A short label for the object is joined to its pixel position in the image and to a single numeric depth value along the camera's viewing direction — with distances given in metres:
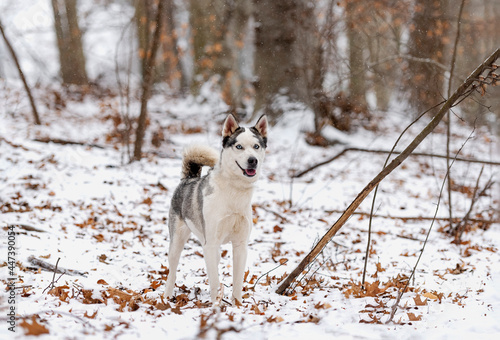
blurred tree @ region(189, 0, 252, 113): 15.43
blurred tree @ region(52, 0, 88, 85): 18.52
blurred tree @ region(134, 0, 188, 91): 17.55
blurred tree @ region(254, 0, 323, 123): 12.70
